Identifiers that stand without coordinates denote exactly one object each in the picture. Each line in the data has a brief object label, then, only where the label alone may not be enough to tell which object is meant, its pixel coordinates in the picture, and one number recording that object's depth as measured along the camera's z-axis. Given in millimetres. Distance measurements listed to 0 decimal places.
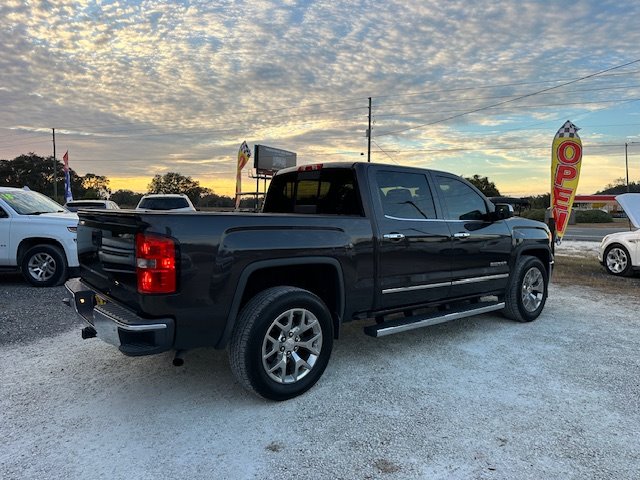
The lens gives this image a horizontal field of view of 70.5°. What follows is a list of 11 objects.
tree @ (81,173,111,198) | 90650
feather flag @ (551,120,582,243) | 12359
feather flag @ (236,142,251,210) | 25359
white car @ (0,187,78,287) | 7586
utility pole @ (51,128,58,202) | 53281
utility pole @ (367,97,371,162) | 39094
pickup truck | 2994
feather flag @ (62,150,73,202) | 33494
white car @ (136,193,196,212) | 13389
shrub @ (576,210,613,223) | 41375
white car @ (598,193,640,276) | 9234
